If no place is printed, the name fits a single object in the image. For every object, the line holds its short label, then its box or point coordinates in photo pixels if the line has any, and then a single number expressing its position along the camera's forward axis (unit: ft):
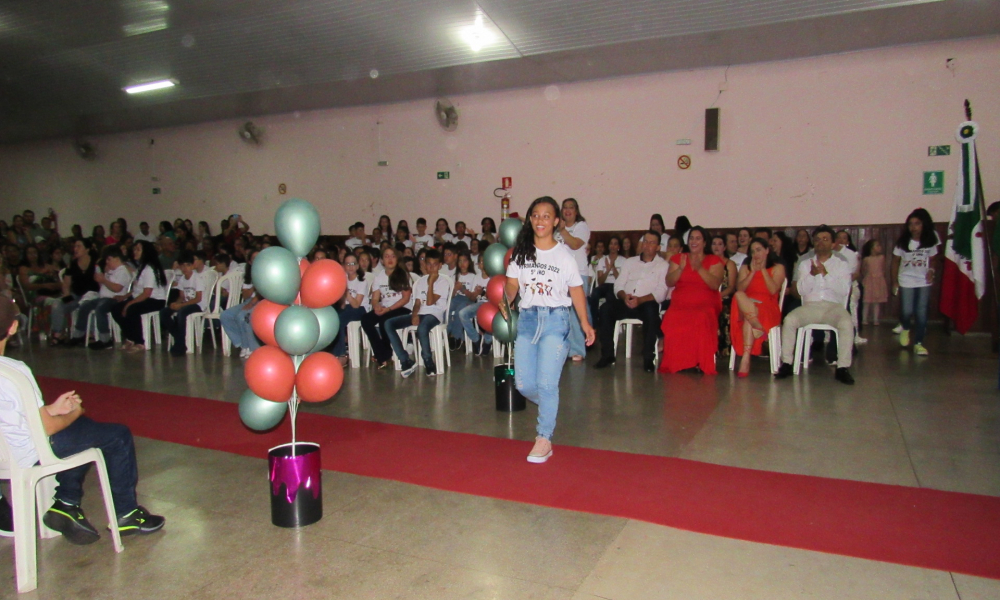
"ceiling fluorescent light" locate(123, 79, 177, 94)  34.99
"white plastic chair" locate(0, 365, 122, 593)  7.66
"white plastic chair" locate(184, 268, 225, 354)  25.20
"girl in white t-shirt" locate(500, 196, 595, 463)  11.62
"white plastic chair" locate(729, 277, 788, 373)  18.97
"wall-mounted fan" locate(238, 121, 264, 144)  42.34
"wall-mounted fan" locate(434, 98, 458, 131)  36.00
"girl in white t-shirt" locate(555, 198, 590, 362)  19.49
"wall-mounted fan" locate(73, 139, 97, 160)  49.52
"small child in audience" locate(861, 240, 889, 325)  27.50
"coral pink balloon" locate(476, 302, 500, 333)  16.33
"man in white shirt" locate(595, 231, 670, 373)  20.61
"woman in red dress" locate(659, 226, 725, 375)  19.17
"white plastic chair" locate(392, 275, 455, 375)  20.30
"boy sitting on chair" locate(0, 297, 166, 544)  8.06
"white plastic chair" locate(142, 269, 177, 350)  26.40
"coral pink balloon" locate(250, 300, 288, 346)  10.16
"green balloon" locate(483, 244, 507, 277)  15.20
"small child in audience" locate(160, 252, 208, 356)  24.91
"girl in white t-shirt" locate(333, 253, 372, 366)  22.02
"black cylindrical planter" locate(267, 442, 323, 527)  9.09
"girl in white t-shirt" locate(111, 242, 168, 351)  26.20
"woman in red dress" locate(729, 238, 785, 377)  18.81
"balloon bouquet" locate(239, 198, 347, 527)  9.17
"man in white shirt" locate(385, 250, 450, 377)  20.34
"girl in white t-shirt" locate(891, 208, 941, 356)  22.06
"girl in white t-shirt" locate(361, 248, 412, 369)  21.03
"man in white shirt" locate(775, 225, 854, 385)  18.65
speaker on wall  30.35
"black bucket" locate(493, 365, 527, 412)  15.23
